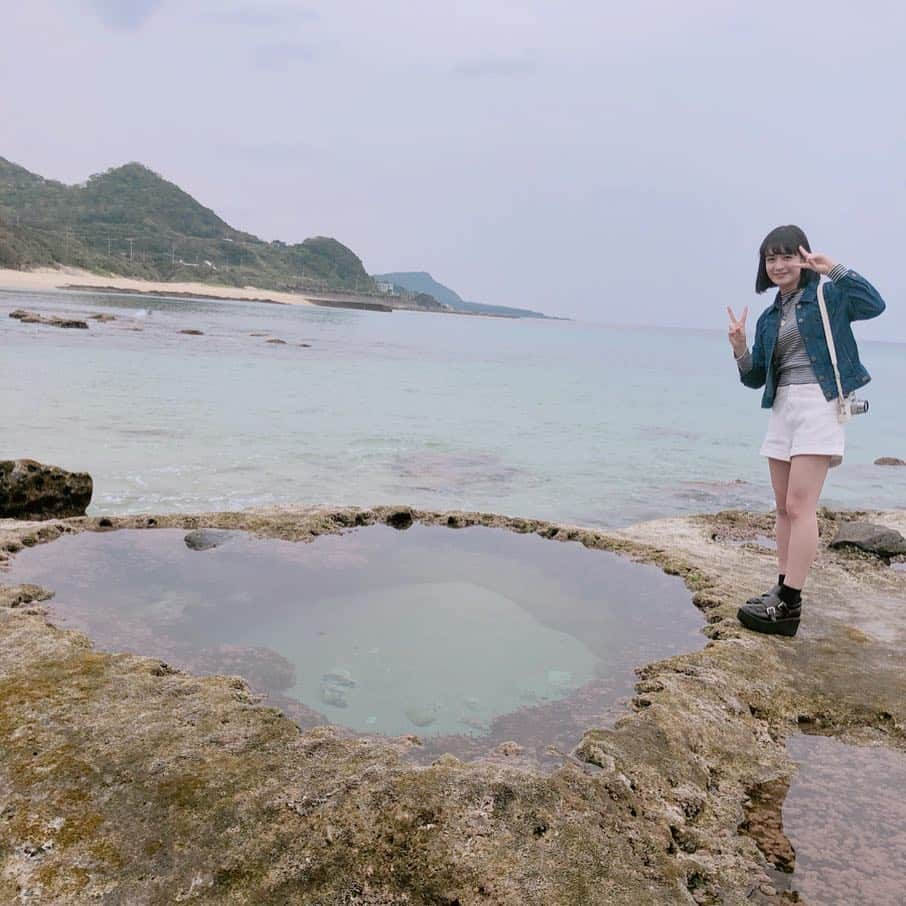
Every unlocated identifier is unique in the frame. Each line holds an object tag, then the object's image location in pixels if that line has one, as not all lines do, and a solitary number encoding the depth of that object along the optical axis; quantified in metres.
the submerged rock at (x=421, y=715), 3.74
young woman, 4.60
